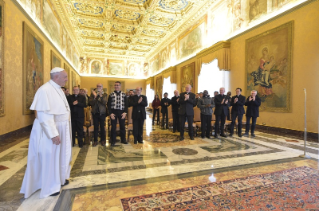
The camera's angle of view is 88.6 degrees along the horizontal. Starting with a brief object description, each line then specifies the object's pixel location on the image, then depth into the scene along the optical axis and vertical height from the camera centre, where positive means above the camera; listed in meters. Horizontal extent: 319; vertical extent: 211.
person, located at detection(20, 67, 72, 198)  2.02 -0.50
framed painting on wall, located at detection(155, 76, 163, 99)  16.55 +1.76
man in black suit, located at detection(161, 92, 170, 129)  7.78 -0.17
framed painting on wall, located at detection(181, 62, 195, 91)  11.42 +2.06
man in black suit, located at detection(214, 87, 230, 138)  5.64 -0.11
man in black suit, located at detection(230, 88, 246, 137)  5.88 -0.18
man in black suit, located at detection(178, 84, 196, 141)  5.32 -0.18
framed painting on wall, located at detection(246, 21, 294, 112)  5.82 +1.43
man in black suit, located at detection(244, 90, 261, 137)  5.86 -0.14
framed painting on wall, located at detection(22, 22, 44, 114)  5.77 +1.43
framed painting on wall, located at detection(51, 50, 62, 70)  8.67 +2.35
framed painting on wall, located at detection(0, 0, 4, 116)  4.48 +1.15
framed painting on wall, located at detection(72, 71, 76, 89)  15.12 +2.21
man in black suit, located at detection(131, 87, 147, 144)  4.90 -0.32
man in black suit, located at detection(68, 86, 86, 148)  4.47 -0.28
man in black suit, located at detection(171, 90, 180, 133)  6.90 -0.28
